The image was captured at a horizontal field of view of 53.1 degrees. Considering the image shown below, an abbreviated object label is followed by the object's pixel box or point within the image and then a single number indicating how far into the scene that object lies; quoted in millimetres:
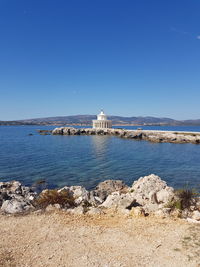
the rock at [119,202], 11188
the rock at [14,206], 10820
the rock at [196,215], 9828
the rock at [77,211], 10477
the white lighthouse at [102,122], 108062
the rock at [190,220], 9451
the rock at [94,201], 12652
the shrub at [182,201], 11250
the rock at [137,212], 10125
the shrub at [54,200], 11742
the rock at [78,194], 12542
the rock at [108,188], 16447
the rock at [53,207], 10906
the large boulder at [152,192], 12212
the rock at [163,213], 10141
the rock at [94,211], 10461
